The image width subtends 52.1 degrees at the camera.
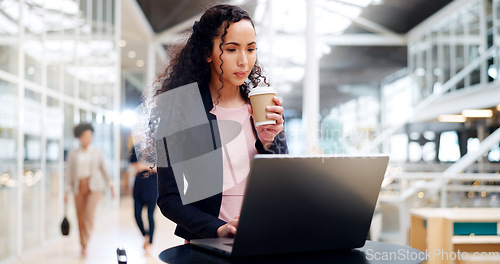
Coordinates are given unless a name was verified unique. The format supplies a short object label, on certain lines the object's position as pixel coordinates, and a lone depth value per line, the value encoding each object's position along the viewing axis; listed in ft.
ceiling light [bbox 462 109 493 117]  44.61
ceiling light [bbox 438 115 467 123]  49.78
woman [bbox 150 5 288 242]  3.77
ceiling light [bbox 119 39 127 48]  46.47
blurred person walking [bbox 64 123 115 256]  19.34
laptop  2.93
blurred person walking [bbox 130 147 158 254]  18.37
